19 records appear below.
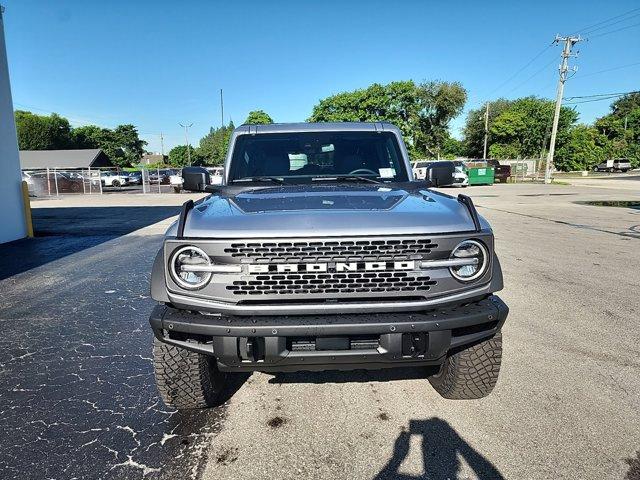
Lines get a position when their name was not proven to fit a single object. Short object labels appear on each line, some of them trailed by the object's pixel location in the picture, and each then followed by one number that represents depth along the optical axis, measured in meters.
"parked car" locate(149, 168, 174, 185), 42.63
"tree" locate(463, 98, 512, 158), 66.56
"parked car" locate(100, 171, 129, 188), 42.97
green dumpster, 34.77
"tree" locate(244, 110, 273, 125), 62.02
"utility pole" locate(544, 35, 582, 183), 34.03
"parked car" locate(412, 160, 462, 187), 30.25
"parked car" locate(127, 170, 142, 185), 44.62
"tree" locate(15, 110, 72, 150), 76.75
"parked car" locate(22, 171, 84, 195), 30.92
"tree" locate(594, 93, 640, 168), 68.19
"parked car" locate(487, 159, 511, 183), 39.03
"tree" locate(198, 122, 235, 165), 101.75
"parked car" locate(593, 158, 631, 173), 61.44
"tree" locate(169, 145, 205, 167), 110.61
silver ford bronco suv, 2.31
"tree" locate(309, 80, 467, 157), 54.94
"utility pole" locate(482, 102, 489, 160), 58.76
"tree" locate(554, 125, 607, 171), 55.56
